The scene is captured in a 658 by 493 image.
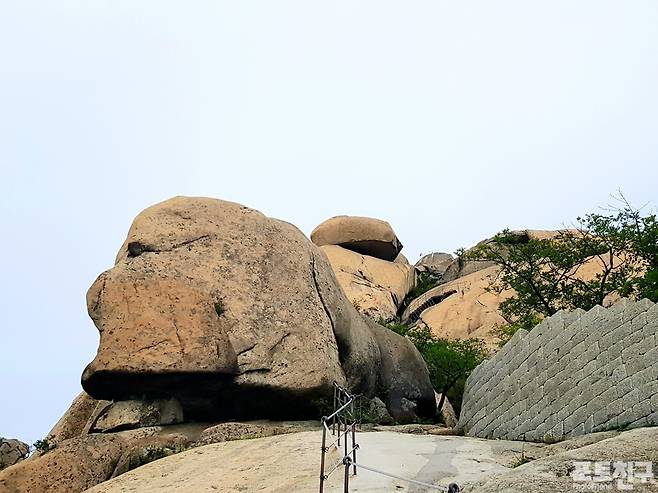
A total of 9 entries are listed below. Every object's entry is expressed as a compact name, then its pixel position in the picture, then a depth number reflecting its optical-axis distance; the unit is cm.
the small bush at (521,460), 944
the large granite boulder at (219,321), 1452
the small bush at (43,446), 1429
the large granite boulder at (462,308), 3108
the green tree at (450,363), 2134
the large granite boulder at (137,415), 1478
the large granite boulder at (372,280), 3338
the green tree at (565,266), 1939
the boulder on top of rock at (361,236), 4003
